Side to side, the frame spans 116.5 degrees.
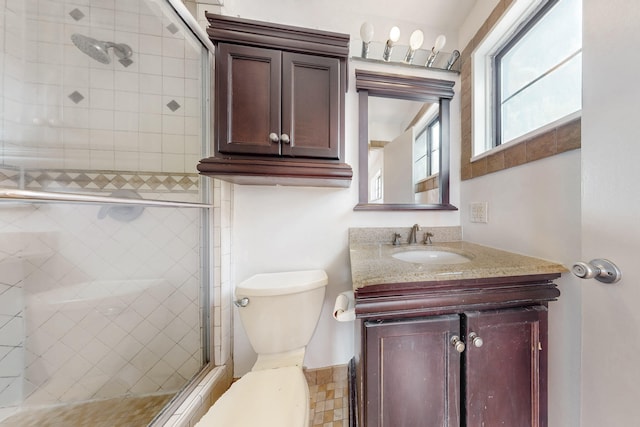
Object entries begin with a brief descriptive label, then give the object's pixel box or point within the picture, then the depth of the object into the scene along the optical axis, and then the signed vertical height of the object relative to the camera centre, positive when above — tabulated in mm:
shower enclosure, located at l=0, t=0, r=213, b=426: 928 -12
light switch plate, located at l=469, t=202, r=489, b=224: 1093 +4
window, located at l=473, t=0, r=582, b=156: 795 +688
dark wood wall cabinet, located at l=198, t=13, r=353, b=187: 865 +504
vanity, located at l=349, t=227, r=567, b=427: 615 -423
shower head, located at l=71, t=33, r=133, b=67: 1026 +879
